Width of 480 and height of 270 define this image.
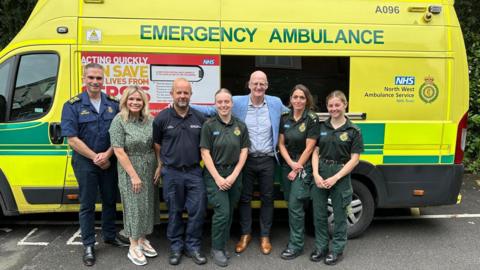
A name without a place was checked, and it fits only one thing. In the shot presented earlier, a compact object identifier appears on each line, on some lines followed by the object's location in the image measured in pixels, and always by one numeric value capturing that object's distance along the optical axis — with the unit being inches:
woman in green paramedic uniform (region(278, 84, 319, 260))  152.7
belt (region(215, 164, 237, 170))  149.7
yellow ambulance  162.9
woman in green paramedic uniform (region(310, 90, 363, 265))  146.9
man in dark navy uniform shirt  145.6
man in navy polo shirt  146.4
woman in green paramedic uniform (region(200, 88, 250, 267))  147.6
